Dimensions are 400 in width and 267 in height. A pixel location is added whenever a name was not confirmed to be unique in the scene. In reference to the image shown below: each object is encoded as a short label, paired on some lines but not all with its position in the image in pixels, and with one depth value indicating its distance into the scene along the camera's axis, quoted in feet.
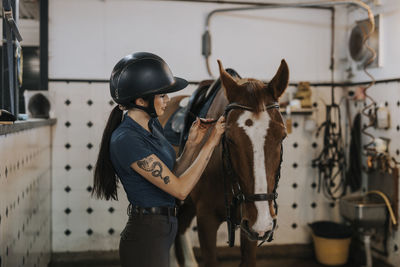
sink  11.98
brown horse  6.24
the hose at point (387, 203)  11.69
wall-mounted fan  12.66
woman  5.67
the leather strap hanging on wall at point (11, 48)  7.27
